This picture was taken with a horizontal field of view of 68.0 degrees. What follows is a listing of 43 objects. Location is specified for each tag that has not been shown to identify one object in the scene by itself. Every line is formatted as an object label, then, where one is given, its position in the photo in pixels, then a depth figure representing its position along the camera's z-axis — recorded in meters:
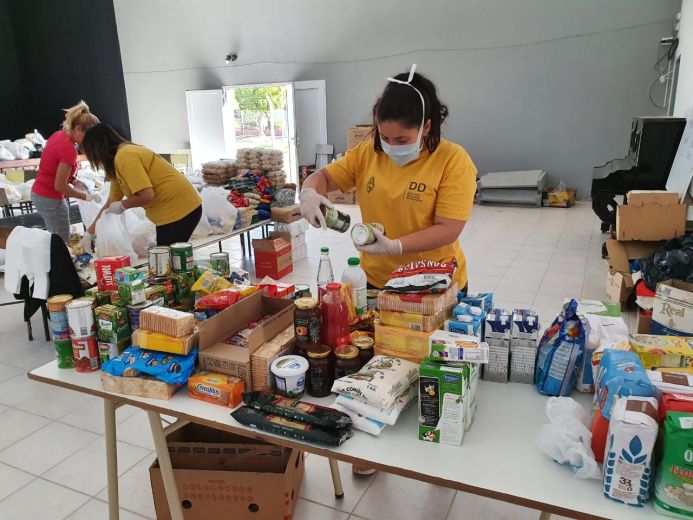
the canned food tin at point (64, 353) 1.65
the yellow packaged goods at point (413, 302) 1.41
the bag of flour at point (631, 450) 0.98
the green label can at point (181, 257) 1.84
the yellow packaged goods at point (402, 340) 1.41
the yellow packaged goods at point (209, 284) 1.79
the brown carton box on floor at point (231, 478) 1.76
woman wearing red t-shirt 3.48
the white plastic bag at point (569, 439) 1.10
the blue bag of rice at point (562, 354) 1.37
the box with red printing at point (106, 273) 1.74
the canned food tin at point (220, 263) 2.02
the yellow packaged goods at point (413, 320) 1.42
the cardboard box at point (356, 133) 8.73
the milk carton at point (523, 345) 1.44
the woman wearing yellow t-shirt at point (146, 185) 2.90
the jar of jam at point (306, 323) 1.47
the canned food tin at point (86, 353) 1.63
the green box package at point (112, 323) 1.58
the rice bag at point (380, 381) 1.28
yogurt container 1.40
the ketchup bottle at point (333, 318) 1.50
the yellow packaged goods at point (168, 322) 1.50
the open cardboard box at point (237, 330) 1.46
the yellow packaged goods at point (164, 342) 1.50
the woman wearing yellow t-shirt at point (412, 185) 1.77
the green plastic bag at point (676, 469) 0.95
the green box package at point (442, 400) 1.19
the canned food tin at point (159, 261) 1.82
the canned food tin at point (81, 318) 1.59
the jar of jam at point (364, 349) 1.47
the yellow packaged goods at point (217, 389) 1.42
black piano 4.88
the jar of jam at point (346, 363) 1.43
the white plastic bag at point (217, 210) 4.45
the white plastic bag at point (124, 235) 3.59
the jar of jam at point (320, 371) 1.42
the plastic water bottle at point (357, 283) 1.74
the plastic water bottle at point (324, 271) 1.74
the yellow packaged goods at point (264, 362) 1.45
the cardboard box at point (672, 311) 2.41
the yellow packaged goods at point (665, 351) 1.28
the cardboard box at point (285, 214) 5.09
